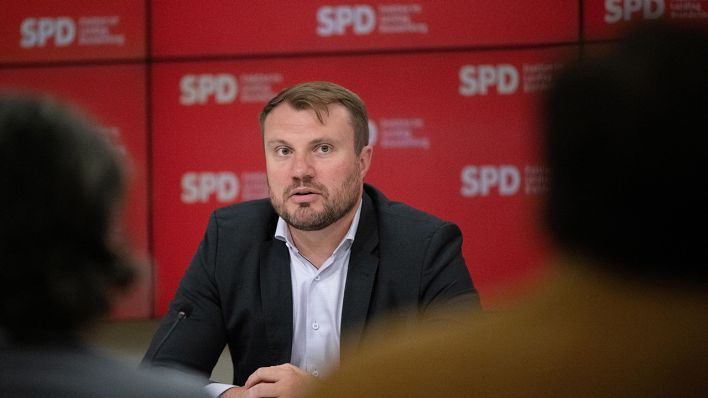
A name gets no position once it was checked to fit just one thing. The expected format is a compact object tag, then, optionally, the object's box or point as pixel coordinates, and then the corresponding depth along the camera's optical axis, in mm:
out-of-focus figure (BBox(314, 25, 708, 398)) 3063
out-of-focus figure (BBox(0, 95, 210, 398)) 3568
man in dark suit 5502
